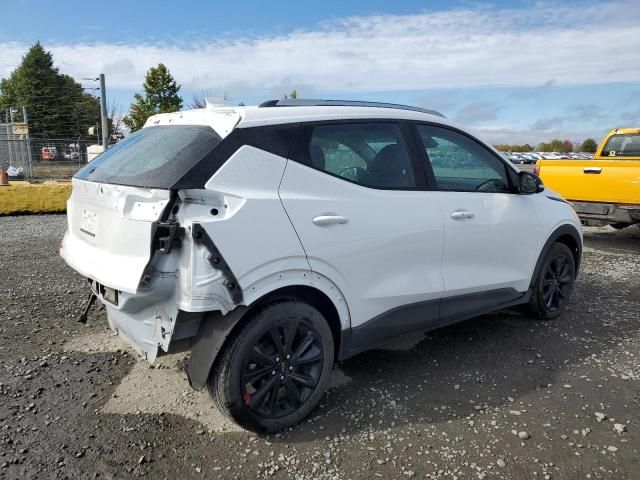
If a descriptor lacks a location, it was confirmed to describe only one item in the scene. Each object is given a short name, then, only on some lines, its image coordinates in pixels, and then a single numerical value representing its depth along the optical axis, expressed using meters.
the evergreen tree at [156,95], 33.44
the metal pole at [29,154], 18.80
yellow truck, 7.46
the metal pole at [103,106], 17.95
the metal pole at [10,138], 18.86
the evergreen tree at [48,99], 58.19
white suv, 2.63
